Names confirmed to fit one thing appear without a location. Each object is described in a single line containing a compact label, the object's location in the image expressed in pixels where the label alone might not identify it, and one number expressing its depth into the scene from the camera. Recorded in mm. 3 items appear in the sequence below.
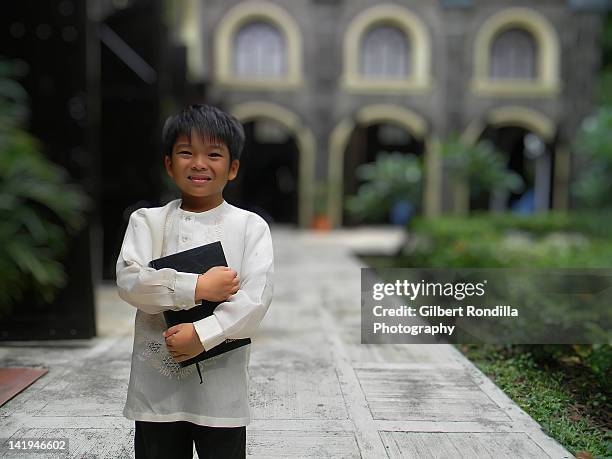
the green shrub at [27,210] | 3795
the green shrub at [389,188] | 11391
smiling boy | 2043
